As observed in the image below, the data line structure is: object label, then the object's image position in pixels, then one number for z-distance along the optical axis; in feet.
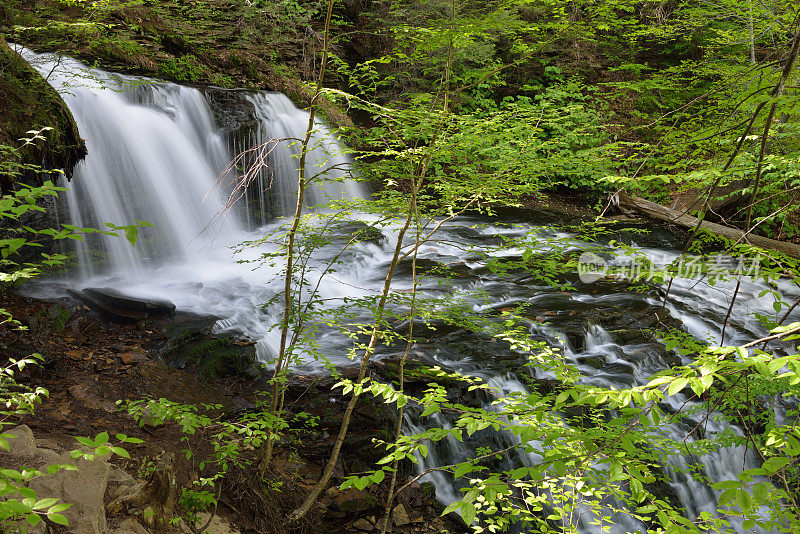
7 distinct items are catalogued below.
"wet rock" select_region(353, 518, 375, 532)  11.89
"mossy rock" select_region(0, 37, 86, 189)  16.07
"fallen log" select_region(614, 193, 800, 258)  28.40
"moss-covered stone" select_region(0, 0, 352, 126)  26.43
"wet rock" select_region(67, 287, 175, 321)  17.39
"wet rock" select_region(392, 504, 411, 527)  12.37
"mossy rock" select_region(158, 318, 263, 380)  15.62
